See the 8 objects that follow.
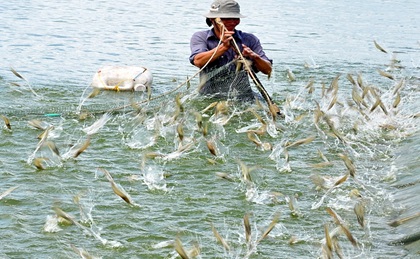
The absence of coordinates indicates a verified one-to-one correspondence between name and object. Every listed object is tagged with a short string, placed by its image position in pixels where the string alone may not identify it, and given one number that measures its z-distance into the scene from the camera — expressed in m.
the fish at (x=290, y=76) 13.22
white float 11.76
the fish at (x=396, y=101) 10.12
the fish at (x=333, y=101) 9.84
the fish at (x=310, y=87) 10.85
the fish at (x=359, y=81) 10.15
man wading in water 10.02
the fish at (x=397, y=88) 10.67
